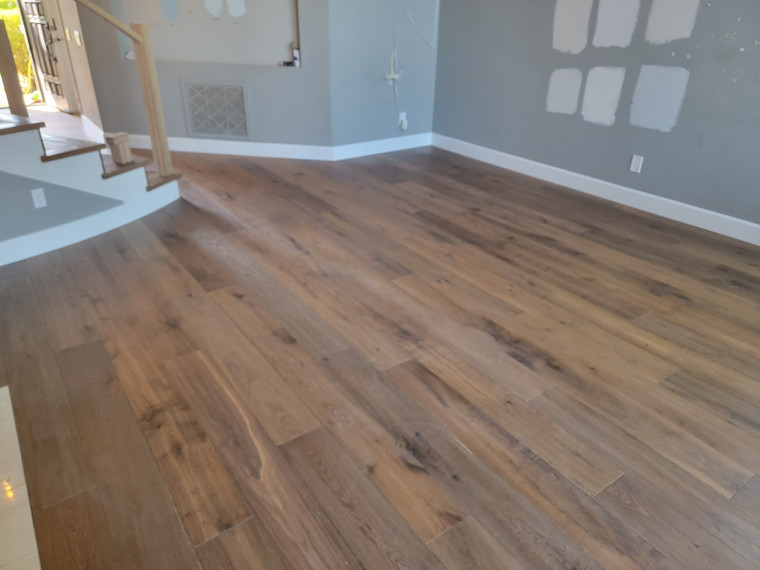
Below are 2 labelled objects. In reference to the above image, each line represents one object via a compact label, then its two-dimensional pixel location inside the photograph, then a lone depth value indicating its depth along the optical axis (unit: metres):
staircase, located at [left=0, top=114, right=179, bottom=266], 2.73
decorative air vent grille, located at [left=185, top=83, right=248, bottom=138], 4.72
